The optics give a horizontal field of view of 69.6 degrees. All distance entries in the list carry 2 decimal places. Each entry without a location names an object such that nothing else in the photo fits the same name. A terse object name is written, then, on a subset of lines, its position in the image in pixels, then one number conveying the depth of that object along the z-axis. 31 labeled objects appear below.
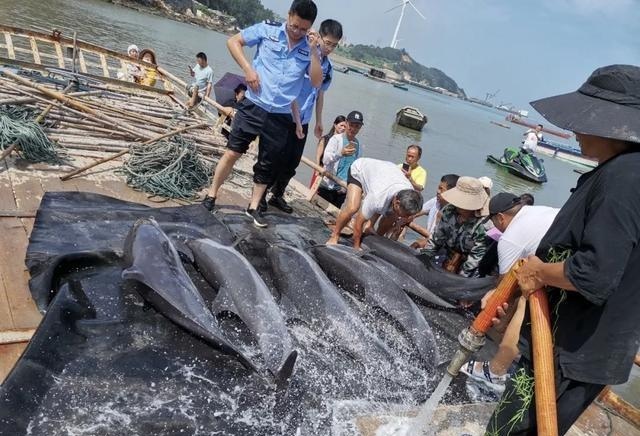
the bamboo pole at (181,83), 9.15
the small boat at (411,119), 33.69
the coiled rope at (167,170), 5.62
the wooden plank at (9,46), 11.21
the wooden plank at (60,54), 11.45
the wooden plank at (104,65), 12.07
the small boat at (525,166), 24.30
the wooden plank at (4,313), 2.86
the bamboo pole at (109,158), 5.31
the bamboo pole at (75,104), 6.79
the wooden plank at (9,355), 2.56
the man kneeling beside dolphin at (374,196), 4.75
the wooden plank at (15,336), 2.70
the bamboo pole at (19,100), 6.22
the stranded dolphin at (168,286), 2.93
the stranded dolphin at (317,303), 3.52
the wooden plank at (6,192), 4.30
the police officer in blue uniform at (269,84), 4.94
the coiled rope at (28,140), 5.27
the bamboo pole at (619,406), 3.80
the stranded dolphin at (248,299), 2.93
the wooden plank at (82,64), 11.84
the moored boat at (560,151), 41.41
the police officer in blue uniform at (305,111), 5.51
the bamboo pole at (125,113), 7.61
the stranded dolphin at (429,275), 4.72
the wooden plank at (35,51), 11.05
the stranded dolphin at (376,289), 3.78
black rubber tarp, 2.30
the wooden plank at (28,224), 3.87
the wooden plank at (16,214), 4.01
